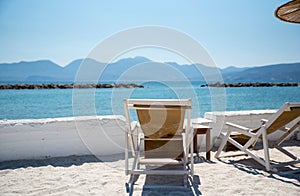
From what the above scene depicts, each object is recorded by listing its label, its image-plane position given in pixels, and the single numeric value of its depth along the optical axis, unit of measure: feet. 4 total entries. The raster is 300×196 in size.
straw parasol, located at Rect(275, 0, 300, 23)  7.84
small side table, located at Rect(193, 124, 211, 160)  9.87
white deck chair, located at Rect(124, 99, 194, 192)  6.98
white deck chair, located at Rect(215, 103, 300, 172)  7.55
